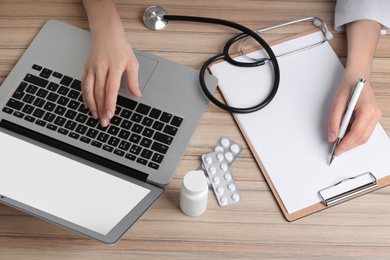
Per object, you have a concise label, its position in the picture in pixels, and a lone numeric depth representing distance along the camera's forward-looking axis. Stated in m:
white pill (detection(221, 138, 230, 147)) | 0.87
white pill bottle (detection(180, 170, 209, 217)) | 0.72
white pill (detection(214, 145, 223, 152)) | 0.87
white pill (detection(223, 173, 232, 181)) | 0.84
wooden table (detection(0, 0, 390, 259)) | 0.79
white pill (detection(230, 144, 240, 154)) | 0.87
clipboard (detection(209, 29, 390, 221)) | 0.83
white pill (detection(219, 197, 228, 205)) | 0.83
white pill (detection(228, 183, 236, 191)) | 0.84
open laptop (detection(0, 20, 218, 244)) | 0.74
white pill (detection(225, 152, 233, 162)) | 0.86
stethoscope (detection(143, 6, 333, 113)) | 0.90
